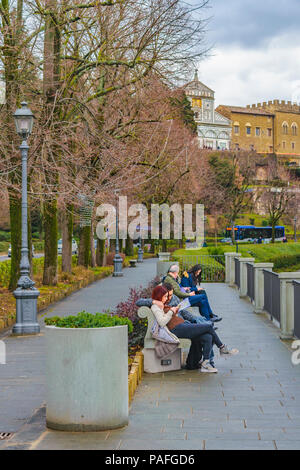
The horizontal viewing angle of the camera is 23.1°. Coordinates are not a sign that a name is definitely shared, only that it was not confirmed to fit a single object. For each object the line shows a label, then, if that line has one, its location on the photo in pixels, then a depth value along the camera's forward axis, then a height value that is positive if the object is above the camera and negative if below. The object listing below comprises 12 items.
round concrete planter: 6.60 -1.32
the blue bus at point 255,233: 95.06 +0.01
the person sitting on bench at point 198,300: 13.34 -1.30
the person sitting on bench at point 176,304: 10.31 -1.14
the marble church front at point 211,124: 139.50 +21.26
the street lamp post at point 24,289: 14.86 -1.16
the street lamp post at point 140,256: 55.30 -1.71
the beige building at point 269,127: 154.38 +23.08
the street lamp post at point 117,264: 37.75 -1.59
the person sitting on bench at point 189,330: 10.00 -1.34
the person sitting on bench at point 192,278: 15.52 -0.96
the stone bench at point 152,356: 10.07 -1.69
